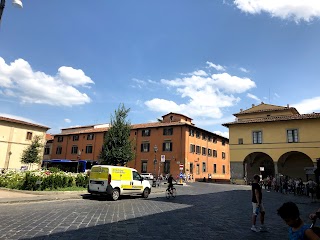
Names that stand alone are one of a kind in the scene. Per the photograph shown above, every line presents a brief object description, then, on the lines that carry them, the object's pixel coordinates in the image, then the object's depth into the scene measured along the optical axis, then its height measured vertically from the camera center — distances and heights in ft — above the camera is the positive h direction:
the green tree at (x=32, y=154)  136.05 +7.23
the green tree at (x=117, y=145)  101.91 +10.19
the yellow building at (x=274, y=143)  116.78 +16.22
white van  50.29 -1.73
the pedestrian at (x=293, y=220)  10.12 -1.48
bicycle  59.02 -3.80
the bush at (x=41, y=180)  55.11 -2.44
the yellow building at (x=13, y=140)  147.95 +15.56
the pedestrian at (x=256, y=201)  27.25 -2.28
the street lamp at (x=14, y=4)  25.94 +16.19
